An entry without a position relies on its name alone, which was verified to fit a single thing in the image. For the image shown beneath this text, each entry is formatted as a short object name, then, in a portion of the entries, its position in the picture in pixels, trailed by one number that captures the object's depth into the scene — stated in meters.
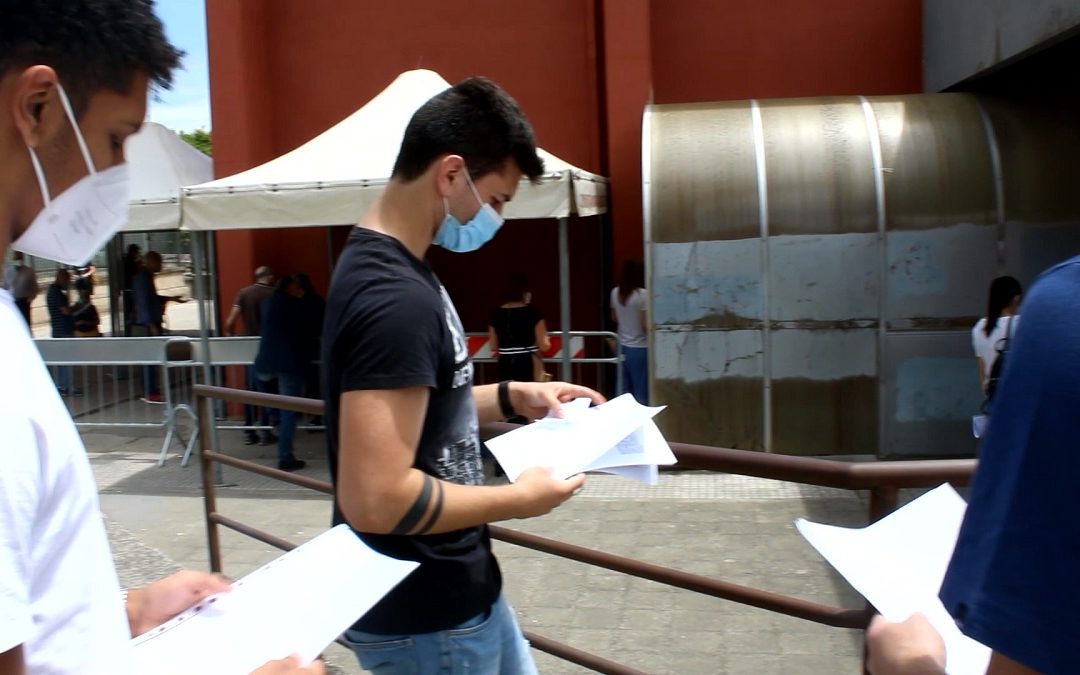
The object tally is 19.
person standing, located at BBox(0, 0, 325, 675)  0.96
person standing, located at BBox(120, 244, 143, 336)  14.09
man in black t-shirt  1.70
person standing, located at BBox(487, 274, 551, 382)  8.33
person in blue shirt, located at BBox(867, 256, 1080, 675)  0.89
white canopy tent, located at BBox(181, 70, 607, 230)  7.62
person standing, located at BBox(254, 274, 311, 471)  8.65
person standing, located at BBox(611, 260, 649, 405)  8.75
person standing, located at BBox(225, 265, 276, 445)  9.90
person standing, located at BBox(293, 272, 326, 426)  8.81
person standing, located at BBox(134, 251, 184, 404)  12.96
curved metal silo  7.94
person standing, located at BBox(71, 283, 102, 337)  13.27
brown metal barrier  2.19
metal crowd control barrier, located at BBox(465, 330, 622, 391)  8.50
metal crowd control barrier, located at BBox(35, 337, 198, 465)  9.12
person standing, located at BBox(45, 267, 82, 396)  13.19
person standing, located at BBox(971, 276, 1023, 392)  6.22
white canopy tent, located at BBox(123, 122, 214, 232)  10.52
